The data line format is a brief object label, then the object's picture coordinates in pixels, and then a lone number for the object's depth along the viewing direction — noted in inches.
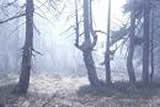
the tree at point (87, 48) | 547.8
